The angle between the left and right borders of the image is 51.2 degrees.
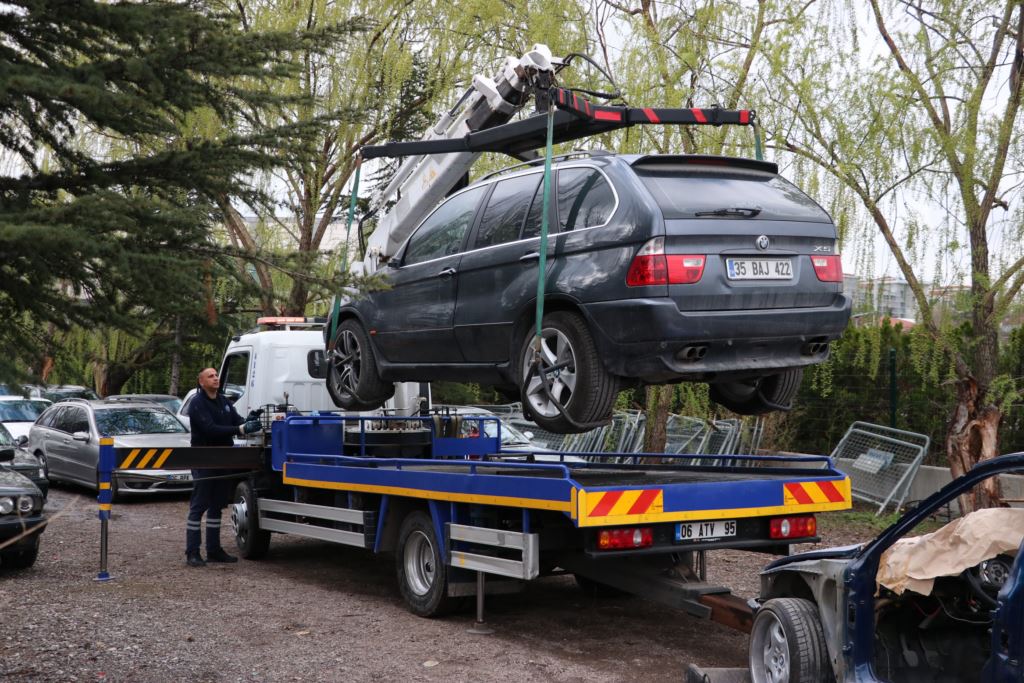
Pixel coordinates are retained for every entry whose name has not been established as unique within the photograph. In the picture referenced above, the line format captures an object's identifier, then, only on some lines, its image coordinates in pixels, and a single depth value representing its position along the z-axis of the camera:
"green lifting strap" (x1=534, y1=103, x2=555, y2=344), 5.96
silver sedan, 14.59
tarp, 4.36
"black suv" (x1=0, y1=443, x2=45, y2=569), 8.89
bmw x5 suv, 5.81
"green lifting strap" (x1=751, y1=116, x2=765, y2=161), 6.73
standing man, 9.69
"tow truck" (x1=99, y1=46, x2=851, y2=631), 6.28
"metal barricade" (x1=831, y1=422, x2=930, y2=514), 12.09
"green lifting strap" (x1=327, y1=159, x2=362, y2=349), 7.38
